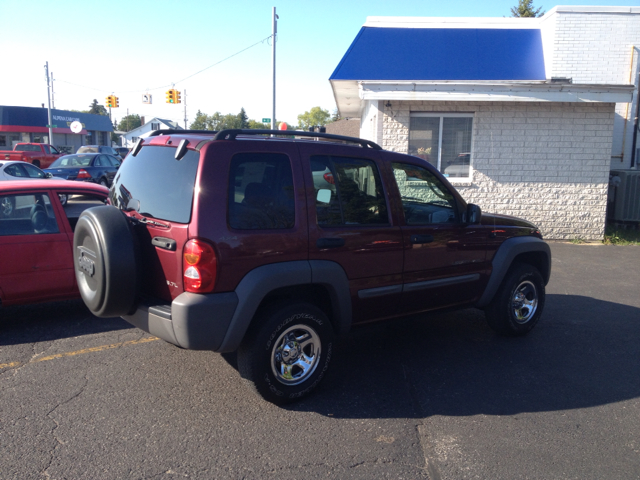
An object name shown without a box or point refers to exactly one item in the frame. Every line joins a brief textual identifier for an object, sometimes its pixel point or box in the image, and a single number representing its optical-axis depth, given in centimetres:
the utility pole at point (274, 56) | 2338
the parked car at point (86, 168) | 1977
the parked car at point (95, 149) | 2912
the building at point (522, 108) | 1120
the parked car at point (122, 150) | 3988
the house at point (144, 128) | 8544
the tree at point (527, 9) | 4044
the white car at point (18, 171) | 1421
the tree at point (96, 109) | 12512
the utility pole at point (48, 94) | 4128
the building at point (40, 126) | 4831
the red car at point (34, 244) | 550
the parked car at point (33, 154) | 2427
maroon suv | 368
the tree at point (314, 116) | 9962
